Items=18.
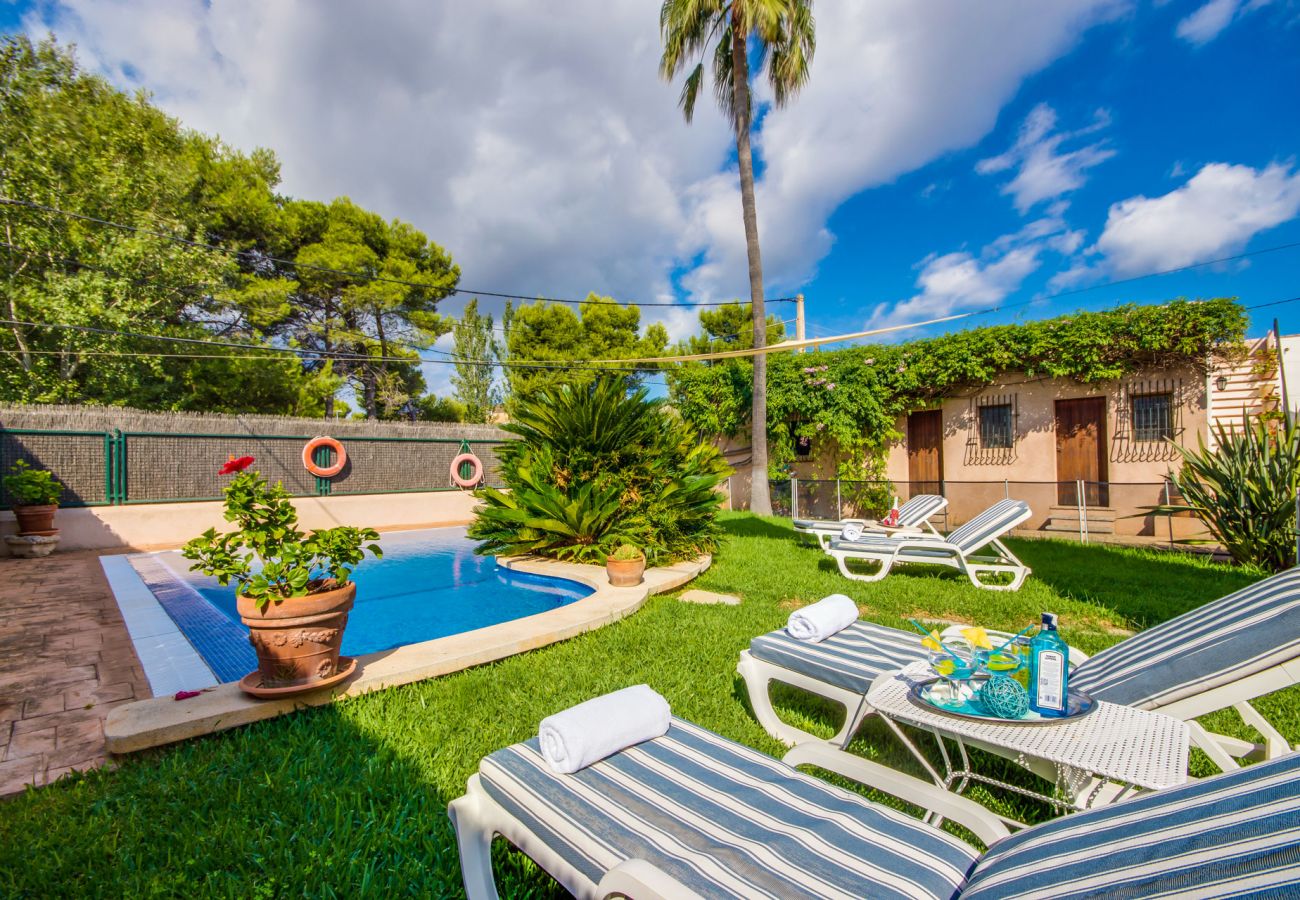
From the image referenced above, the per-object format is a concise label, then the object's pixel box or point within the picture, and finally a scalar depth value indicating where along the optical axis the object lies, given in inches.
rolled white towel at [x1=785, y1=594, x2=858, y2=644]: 120.2
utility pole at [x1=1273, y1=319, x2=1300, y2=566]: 361.4
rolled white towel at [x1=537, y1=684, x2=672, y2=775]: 67.9
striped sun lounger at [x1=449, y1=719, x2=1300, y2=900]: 33.7
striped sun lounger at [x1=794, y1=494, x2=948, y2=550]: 289.8
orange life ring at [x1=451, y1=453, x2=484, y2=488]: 592.4
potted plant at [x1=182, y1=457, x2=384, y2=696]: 107.4
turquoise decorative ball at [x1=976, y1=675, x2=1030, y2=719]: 73.0
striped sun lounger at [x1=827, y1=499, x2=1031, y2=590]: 235.6
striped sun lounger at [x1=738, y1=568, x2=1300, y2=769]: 78.5
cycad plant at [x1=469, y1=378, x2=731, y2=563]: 267.1
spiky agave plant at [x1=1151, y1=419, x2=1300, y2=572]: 240.8
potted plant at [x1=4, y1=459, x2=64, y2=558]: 338.3
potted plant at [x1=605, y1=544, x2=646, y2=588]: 215.3
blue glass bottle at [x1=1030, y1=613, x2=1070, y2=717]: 74.4
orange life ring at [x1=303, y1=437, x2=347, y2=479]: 506.3
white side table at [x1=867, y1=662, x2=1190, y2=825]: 61.0
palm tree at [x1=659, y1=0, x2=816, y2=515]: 450.0
